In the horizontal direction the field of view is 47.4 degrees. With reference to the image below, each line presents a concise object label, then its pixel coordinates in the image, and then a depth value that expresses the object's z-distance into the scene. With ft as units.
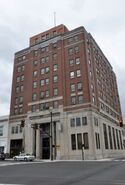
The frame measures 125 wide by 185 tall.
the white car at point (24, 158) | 100.54
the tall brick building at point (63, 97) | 112.78
